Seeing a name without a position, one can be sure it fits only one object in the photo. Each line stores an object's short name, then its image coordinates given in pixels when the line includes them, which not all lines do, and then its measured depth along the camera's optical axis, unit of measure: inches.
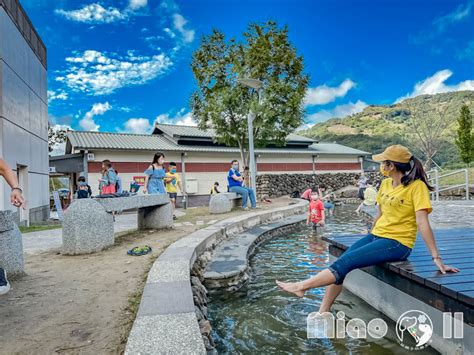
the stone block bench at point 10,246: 152.1
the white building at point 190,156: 686.5
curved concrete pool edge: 85.3
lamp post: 468.9
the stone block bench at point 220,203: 426.3
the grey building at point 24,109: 339.6
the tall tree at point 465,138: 1111.6
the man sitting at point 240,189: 464.1
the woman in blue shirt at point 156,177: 319.3
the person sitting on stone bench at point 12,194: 110.9
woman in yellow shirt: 114.8
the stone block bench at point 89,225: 205.5
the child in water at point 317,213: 391.5
